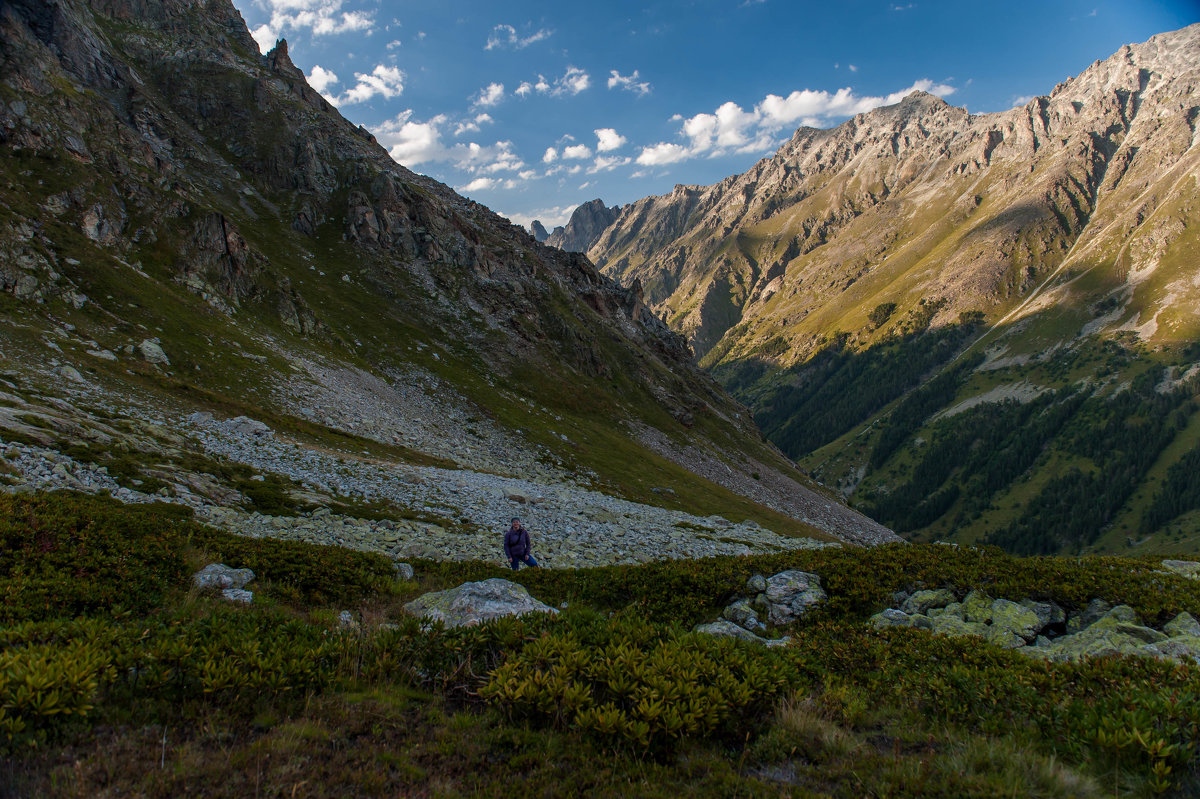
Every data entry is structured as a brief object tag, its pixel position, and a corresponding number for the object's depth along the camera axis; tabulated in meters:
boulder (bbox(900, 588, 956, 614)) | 13.59
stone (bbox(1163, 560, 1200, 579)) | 14.41
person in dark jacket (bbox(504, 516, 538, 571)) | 19.67
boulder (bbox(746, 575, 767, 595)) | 14.49
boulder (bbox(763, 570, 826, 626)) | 13.29
